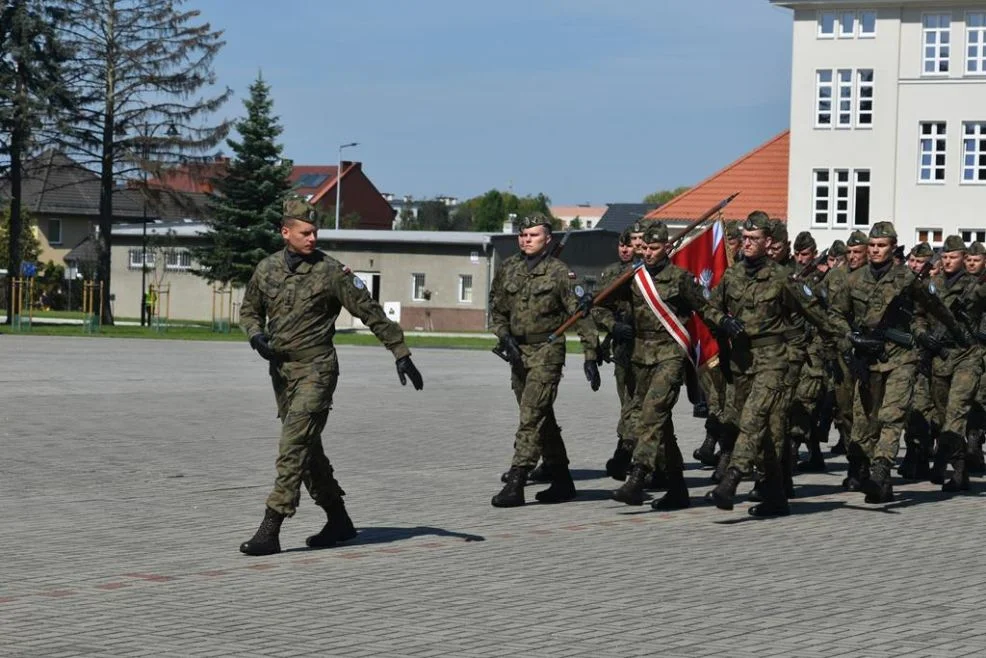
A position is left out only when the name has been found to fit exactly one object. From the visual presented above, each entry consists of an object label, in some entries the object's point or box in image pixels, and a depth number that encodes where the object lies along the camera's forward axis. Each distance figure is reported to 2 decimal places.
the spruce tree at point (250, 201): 62.62
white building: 63.19
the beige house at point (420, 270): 68.81
